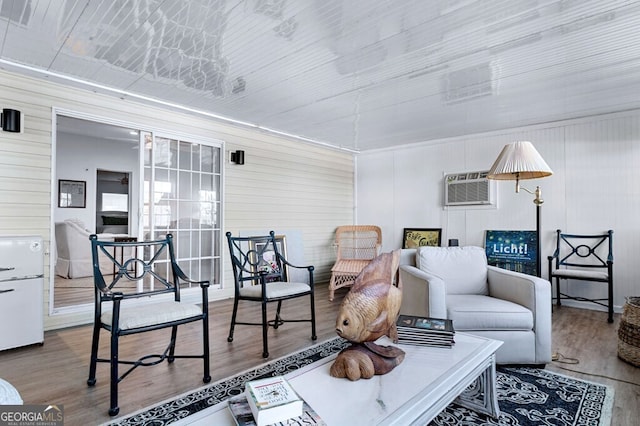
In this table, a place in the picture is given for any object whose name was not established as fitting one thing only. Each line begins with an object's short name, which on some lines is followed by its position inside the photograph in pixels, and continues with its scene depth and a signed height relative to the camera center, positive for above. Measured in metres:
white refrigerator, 2.81 -0.63
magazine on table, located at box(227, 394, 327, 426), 1.12 -0.67
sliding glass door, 4.15 +0.23
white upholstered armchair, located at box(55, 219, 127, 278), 5.96 -0.59
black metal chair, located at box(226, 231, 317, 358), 2.84 -0.65
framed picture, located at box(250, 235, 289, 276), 5.02 -0.51
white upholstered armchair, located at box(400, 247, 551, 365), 2.47 -0.69
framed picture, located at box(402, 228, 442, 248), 5.73 -0.34
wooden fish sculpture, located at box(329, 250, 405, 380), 1.46 -0.46
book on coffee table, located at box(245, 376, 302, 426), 1.11 -0.62
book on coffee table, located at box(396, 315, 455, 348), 1.80 -0.62
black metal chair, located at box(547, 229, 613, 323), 3.97 -0.56
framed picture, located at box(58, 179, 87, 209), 6.93 +0.48
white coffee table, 1.19 -0.69
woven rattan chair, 5.75 -0.47
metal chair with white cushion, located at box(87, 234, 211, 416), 1.98 -0.62
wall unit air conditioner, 5.20 +0.43
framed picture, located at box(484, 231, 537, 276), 4.80 -0.48
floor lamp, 2.76 +0.44
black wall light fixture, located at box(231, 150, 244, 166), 4.85 +0.85
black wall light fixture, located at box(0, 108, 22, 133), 3.06 +0.87
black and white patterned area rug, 1.87 -1.11
